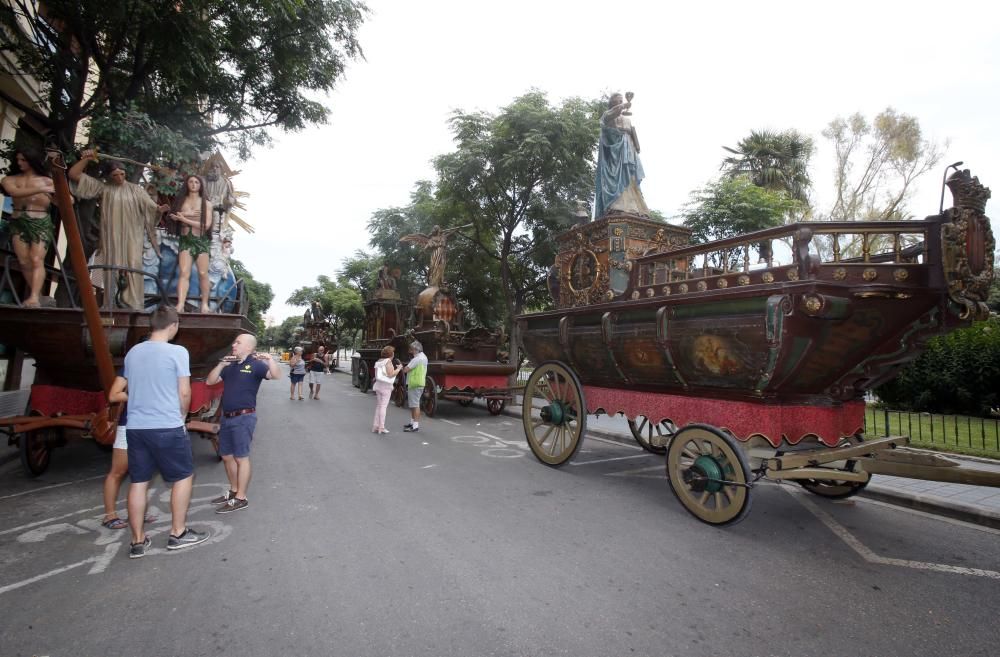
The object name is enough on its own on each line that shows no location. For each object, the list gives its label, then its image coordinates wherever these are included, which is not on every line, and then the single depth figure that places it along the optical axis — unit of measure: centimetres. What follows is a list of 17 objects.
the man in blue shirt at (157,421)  349
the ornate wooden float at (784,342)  359
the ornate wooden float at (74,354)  496
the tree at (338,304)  3681
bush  988
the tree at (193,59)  718
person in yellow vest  977
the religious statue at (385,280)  1950
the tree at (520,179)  1546
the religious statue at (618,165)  694
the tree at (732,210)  1468
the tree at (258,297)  4967
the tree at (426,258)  1964
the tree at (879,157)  2378
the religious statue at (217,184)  889
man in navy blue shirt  457
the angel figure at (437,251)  1408
